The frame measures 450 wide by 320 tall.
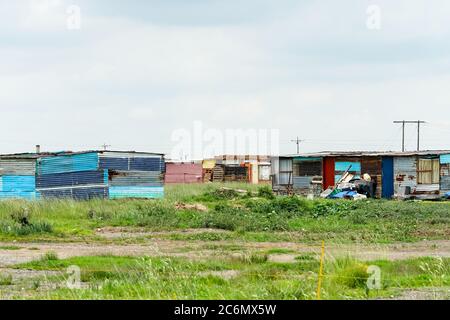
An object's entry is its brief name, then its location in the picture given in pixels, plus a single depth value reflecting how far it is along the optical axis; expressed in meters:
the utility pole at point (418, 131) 80.08
